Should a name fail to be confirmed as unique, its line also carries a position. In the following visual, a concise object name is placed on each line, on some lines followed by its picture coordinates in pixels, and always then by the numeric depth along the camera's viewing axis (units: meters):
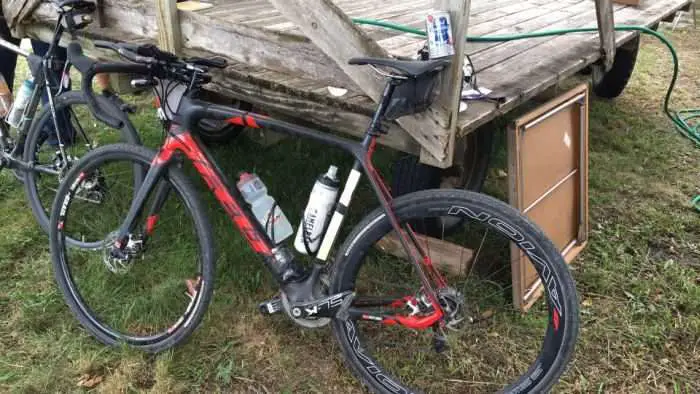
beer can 2.06
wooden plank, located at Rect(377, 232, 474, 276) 3.05
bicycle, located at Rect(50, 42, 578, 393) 2.16
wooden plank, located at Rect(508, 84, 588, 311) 2.86
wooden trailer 2.34
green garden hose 3.12
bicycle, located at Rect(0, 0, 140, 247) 3.27
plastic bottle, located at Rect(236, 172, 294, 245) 2.63
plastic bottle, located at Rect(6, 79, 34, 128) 3.66
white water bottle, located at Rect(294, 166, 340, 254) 2.45
